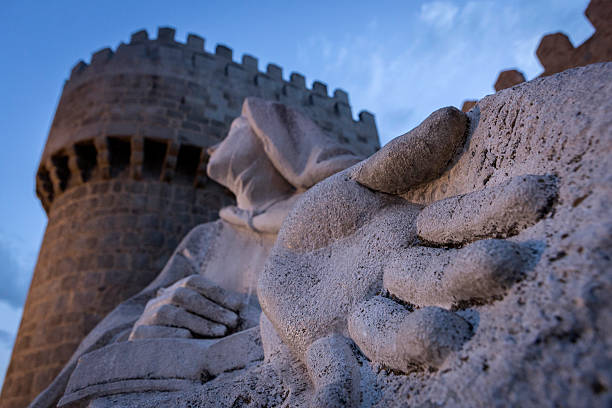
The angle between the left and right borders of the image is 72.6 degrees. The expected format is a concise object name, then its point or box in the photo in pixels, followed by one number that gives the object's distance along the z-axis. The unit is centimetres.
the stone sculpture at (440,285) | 49
